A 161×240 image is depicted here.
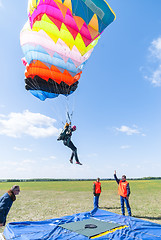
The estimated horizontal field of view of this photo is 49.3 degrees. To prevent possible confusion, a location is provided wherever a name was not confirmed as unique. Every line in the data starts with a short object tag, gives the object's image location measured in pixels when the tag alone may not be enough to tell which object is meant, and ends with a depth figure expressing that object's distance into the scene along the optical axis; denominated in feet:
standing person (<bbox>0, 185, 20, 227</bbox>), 12.50
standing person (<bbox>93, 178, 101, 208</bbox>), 29.63
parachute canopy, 25.77
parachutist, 25.49
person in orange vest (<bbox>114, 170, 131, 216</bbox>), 25.14
